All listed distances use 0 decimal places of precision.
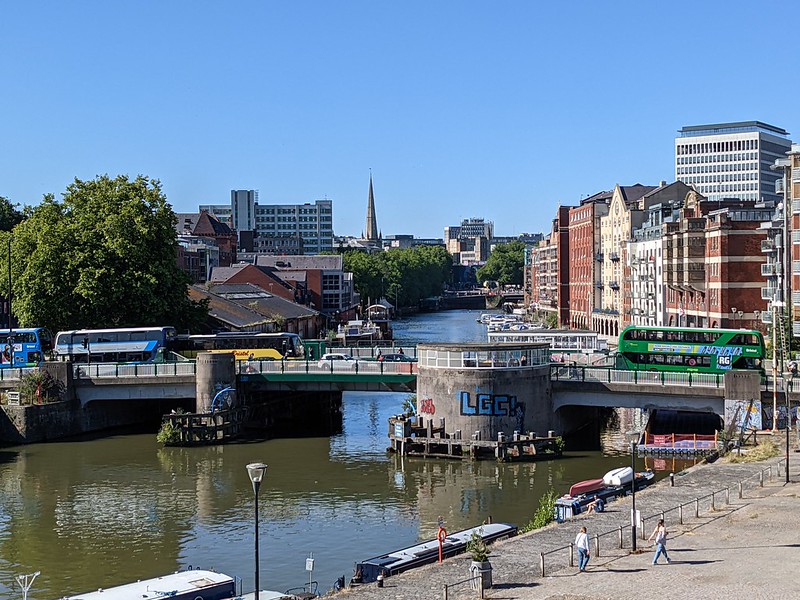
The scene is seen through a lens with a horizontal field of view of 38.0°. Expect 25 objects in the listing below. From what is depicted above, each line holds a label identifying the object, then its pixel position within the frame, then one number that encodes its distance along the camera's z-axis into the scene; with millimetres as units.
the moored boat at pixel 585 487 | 50812
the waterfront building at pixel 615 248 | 148250
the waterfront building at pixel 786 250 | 85312
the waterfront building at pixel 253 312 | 124688
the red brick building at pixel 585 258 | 166375
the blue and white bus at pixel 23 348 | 84312
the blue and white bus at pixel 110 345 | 85000
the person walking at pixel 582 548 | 35906
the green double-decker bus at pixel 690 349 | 72750
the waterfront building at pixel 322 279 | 184500
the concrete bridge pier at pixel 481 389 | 66750
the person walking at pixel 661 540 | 36625
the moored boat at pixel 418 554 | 39062
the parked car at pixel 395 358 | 81344
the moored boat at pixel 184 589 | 35500
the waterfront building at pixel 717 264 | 101438
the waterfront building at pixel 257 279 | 167125
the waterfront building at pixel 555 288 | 197088
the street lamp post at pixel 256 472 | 31281
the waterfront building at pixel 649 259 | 127188
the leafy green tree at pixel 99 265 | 94688
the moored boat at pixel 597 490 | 47125
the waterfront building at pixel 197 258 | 172738
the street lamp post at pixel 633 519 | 38594
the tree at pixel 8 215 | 146500
